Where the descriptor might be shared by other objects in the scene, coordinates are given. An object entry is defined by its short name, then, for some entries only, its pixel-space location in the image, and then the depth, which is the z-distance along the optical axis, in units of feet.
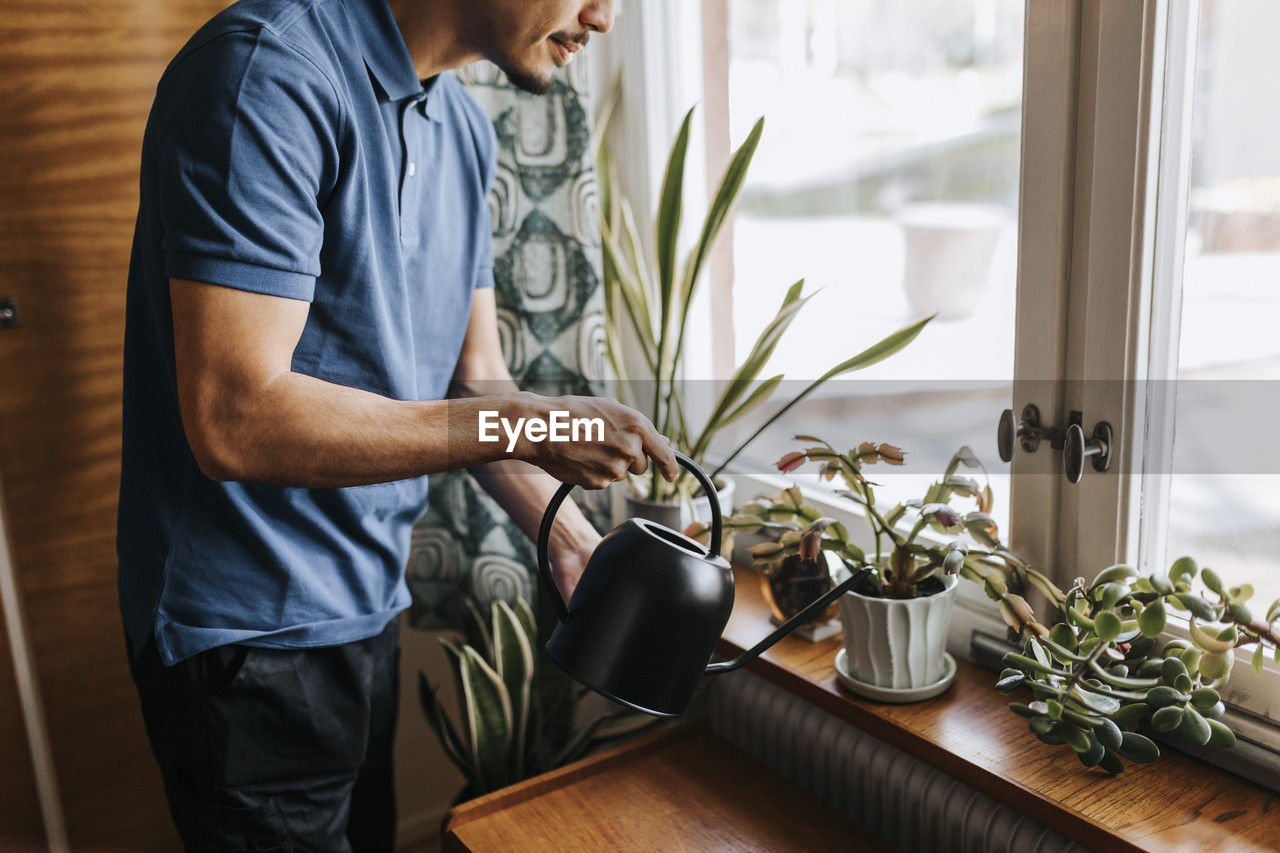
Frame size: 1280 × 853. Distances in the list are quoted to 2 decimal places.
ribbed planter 4.10
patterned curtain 5.72
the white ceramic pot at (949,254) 4.67
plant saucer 4.25
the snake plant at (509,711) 5.43
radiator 4.11
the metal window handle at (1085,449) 3.91
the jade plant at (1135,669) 3.33
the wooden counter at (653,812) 4.38
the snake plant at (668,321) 4.84
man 3.12
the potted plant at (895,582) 4.06
